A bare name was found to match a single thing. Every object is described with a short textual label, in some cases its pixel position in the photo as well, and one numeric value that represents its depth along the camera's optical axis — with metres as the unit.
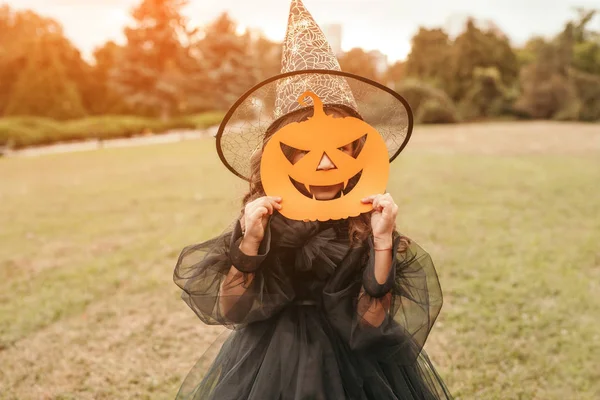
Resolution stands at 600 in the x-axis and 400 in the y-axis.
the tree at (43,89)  25.44
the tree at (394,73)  37.38
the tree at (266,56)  33.45
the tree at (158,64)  28.69
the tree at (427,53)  29.55
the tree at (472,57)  27.95
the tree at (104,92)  30.12
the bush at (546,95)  25.36
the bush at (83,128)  17.91
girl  1.50
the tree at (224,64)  30.32
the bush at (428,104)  24.80
